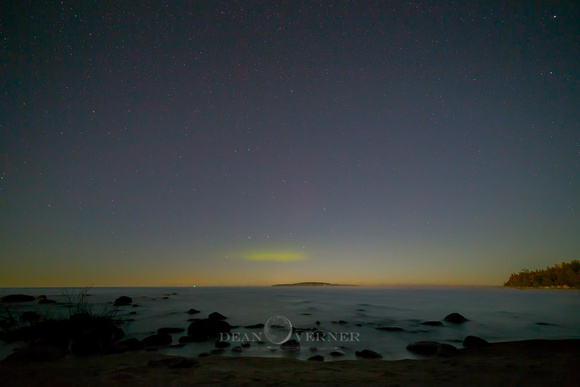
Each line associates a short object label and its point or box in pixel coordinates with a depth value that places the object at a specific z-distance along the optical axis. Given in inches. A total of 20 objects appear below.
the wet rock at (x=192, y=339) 515.3
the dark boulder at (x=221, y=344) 482.0
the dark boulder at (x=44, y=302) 1192.2
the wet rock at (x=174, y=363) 327.9
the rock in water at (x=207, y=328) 572.8
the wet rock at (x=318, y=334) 560.2
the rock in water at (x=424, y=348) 434.5
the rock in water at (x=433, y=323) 745.6
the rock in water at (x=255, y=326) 691.4
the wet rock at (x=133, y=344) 435.2
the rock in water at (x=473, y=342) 466.2
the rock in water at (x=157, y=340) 483.5
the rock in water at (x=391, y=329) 674.2
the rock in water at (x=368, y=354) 424.5
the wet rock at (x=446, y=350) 409.3
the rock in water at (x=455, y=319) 805.2
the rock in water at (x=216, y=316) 788.1
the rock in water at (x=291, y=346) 459.1
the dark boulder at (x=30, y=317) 668.1
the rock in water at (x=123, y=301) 1249.9
